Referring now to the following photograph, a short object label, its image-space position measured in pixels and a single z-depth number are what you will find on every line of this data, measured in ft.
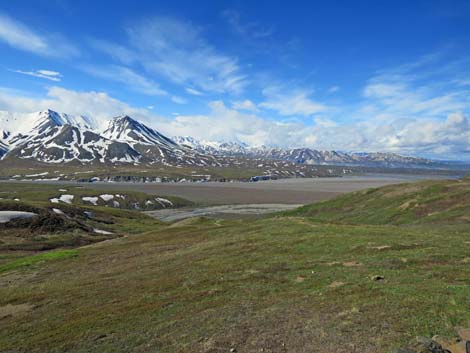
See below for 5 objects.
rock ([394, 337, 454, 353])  42.68
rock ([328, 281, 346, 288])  77.06
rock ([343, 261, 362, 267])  93.17
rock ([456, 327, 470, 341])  47.70
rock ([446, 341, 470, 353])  43.73
